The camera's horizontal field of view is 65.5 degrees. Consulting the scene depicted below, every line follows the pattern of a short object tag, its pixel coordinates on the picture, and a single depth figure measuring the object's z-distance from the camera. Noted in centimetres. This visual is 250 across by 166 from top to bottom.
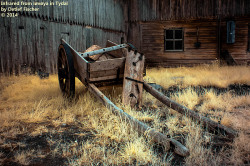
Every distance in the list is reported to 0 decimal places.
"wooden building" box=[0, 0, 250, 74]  1068
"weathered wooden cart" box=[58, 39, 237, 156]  373
